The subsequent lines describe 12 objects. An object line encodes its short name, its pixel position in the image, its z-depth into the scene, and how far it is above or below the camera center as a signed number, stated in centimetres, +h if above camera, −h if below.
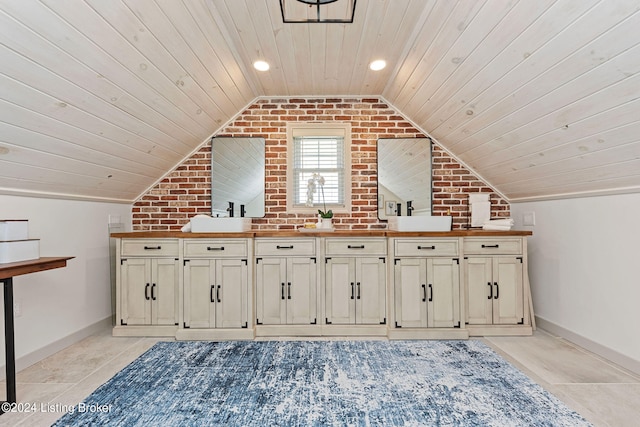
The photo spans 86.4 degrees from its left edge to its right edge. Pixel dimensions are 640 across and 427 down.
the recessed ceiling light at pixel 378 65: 301 +138
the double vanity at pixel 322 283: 313 -61
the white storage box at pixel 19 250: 204 -19
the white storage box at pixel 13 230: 205 -6
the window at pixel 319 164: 388 +62
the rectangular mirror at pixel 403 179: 385 +44
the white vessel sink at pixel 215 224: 325 -5
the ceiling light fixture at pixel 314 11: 222 +140
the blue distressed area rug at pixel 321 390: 189 -111
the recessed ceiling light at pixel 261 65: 302 +138
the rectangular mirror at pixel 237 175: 384 +49
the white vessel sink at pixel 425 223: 330 -5
